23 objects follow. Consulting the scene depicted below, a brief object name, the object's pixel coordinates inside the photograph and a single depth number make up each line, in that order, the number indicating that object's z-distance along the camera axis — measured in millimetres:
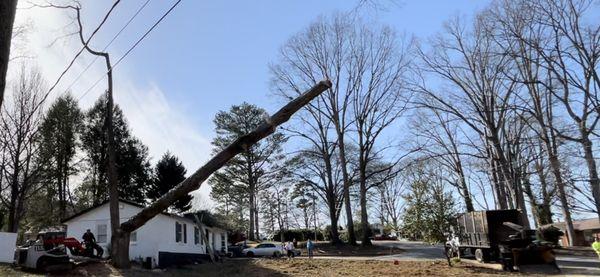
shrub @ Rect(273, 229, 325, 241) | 65250
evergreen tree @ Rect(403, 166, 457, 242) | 24172
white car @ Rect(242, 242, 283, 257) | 40928
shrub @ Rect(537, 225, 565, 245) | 20522
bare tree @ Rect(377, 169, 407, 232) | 75188
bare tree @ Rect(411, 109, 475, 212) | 40438
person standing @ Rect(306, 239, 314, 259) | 34500
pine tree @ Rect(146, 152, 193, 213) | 49344
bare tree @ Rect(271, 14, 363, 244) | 41375
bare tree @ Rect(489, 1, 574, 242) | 26531
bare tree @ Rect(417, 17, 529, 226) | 33850
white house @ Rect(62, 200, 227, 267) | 26234
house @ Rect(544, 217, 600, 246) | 54844
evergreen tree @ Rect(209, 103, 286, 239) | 55219
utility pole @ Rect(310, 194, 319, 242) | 68062
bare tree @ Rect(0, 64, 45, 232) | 34156
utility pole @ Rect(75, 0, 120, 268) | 18109
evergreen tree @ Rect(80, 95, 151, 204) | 44938
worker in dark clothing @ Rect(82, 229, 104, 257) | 22875
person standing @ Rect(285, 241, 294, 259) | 37375
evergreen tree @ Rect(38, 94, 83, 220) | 41231
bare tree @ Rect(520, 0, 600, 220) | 24734
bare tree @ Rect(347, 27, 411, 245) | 40812
